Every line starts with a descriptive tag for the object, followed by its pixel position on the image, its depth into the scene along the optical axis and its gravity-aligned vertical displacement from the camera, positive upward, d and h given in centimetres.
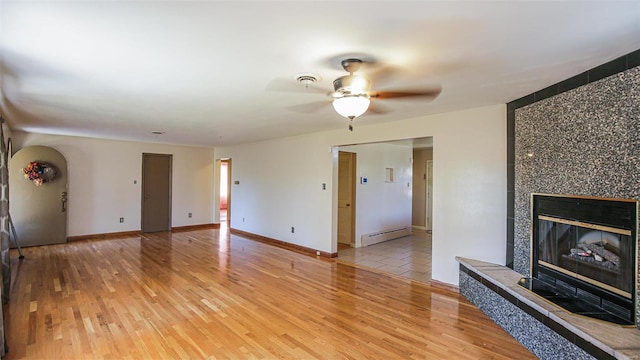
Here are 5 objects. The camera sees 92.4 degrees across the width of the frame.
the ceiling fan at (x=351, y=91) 234 +70
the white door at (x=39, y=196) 605 -36
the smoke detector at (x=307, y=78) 261 +90
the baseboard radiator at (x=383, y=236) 675 -128
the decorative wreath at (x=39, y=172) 606 +13
